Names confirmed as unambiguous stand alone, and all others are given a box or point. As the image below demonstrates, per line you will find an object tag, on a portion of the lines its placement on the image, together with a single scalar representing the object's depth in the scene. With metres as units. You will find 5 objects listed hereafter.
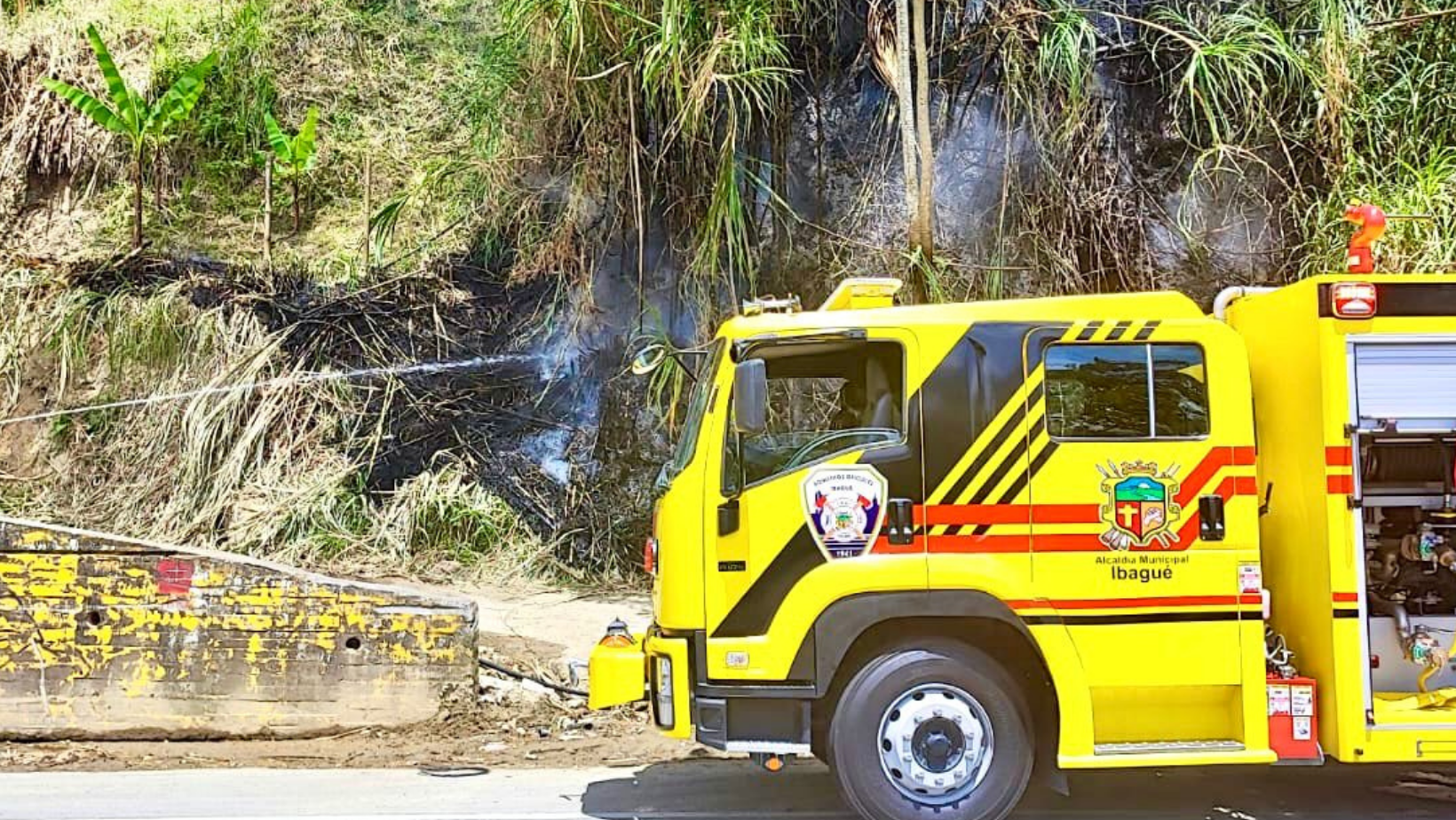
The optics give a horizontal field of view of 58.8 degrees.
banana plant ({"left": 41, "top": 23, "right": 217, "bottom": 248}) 13.91
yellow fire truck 5.87
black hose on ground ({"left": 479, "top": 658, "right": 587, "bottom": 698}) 9.23
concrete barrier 8.42
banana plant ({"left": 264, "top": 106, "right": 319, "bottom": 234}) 14.66
